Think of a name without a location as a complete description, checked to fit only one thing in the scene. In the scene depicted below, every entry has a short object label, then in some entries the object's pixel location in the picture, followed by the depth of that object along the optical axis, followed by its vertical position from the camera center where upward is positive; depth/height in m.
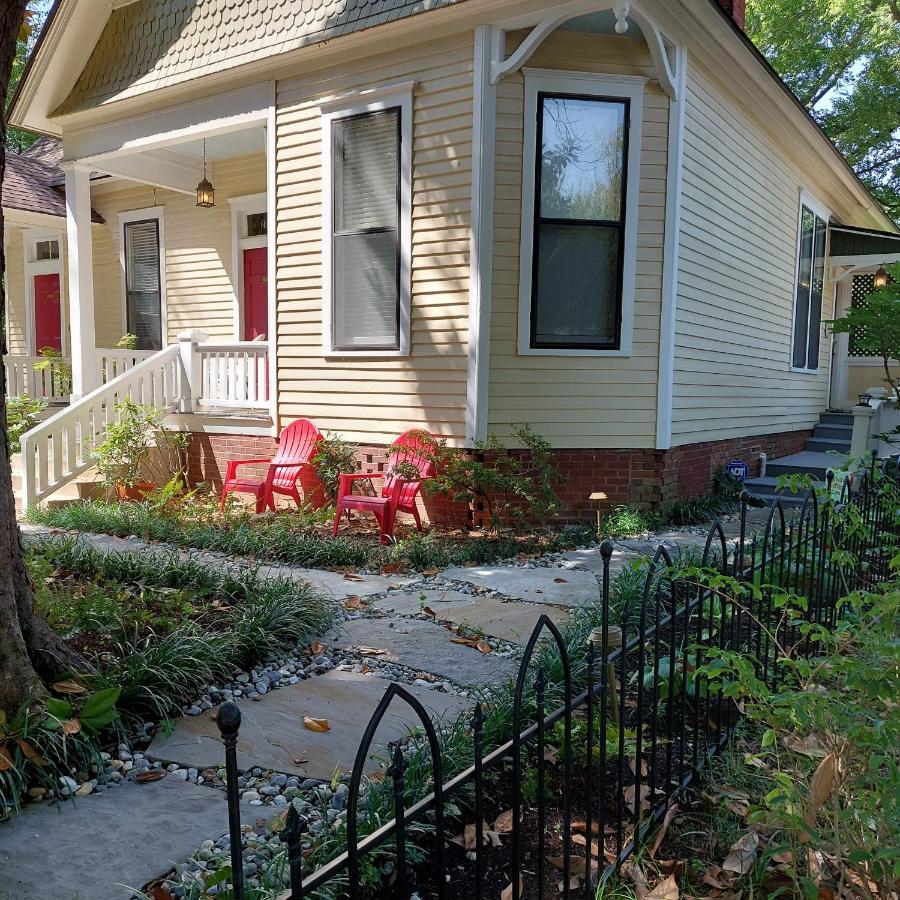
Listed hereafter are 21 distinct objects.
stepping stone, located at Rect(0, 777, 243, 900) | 1.94 -1.35
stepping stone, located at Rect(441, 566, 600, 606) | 4.93 -1.53
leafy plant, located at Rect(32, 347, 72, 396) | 11.84 -0.32
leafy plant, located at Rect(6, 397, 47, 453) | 9.77 -0.82
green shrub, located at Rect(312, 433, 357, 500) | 7.59 -1.04
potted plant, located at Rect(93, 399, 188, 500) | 8.41 -1.12
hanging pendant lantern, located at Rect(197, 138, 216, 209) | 10.12 +2.09
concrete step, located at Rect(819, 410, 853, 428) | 13.20 -0.90
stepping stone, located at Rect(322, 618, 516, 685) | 3.52 -1.44
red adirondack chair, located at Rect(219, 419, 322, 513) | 7.53 -1.11
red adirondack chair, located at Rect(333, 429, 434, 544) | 6.55 -1.15
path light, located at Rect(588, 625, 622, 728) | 2.45 -0.96
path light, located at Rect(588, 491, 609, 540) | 6.81 -1.23
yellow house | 6.90 +1.47
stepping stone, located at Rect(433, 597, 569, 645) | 4.15 -1.48
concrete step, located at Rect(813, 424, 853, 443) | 12.55 -1.09
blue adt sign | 9.17 -1.26
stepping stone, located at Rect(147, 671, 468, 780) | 2.66 -1.39
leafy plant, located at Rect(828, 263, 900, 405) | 8.20 +0.48
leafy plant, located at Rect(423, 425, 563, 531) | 6.72 -1.04
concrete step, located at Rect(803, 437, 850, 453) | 12.06 -1.24
